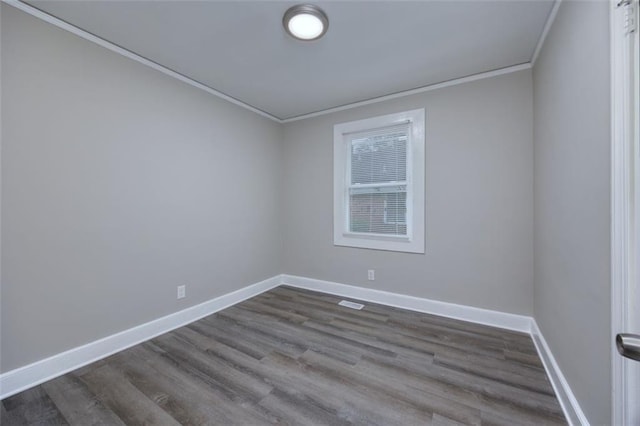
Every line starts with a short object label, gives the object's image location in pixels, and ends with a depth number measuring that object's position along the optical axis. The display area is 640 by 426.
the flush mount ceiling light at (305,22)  1.69
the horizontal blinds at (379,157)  3.02
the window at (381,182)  2.87
